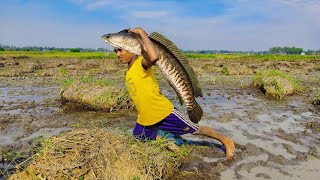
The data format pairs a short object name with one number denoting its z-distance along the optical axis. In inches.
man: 124.6
